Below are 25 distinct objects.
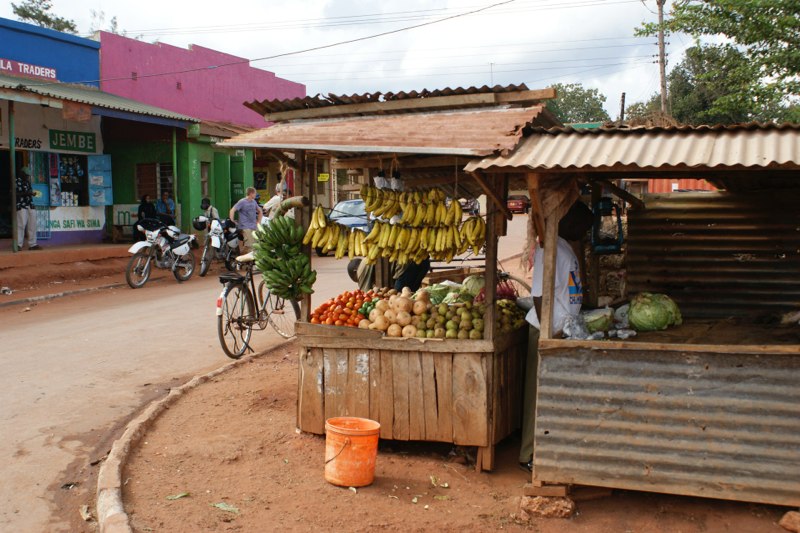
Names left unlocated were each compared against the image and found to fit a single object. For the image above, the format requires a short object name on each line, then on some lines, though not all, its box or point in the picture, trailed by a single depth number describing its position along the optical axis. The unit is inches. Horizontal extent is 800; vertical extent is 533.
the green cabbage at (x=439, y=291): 272.1
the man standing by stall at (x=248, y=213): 661.9
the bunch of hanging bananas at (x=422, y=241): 227.1
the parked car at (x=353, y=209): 785.6
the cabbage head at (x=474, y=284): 274.2
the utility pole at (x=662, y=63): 1139.3
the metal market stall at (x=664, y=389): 183.8
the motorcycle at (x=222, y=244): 653.3
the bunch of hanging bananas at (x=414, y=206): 235.0
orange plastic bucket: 206.4
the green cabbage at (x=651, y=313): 235.1
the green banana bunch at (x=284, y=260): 256.5
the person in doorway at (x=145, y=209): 730.8
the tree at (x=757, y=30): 574.9
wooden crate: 359.5
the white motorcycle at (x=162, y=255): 589.3
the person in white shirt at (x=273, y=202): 460.6
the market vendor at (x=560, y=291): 217.6
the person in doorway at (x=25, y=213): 631.2
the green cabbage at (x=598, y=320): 220.1
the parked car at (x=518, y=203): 1668.3
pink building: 828.6
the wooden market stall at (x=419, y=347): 219.9
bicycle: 348.8
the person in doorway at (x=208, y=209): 698.8
